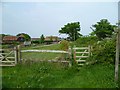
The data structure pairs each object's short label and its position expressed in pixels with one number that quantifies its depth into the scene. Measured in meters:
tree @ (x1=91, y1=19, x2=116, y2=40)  20.50
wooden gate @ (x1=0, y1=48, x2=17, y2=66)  5.05
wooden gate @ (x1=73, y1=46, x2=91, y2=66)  5.16
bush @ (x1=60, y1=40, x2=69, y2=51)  9.29
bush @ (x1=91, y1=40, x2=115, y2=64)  5.04
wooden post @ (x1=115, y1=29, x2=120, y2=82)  3.49
